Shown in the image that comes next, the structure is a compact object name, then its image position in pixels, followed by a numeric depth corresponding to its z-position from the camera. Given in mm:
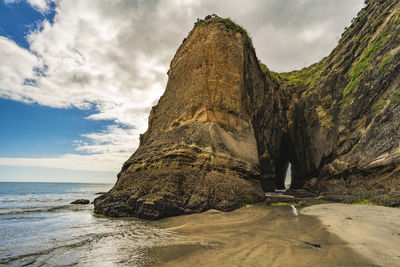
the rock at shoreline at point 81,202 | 15340
